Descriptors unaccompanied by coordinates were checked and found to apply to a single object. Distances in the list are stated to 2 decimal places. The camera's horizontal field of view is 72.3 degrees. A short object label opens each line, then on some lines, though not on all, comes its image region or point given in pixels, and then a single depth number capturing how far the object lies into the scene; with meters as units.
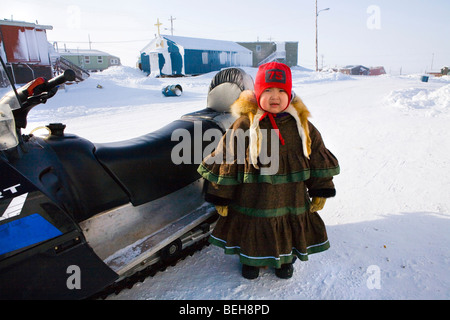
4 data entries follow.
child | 2.02
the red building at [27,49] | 15.53
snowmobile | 1.42
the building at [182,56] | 26.03
